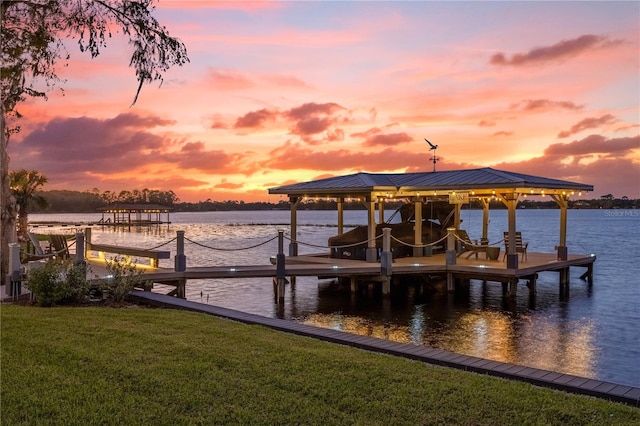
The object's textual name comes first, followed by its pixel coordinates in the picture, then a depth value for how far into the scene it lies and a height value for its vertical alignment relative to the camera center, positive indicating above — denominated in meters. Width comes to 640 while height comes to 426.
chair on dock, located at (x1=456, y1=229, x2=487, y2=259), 23.30 -1.73
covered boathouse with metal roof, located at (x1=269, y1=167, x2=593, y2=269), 20.50 +0.75
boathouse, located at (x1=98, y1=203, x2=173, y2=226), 83.22 -0.15
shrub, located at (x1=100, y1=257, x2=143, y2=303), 12.31 -1.75
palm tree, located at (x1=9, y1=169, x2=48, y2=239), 43.12 +1.43
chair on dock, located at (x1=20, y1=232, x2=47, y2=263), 19.11 -1.49
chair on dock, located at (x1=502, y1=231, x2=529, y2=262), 22.47 -1.62
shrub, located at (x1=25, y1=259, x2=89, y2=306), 11.55 -1.67
